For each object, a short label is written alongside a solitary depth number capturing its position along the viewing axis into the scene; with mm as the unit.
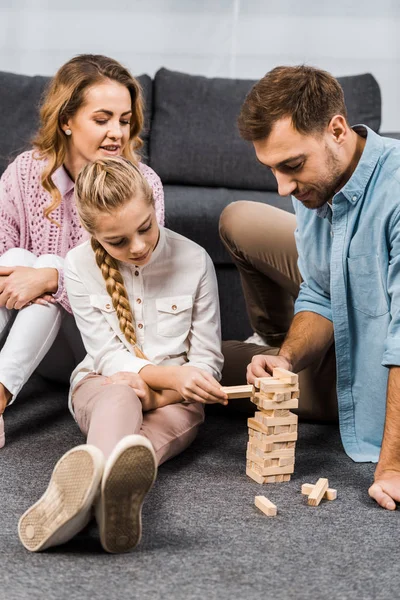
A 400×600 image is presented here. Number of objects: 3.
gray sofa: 2939
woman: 1935
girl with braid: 1559
